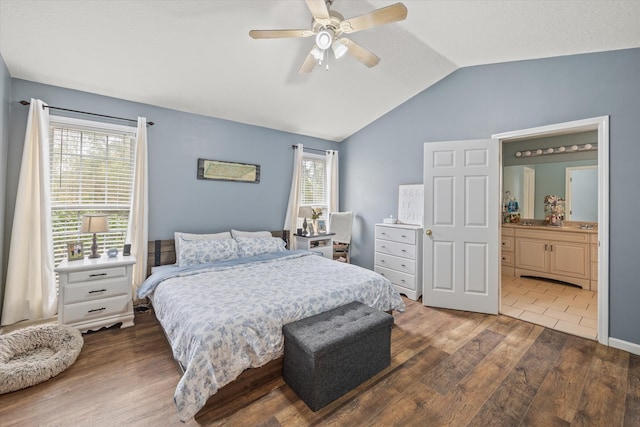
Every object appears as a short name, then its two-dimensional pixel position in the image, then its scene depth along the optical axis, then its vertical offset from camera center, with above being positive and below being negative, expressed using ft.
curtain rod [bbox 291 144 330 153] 15.02 +3.94
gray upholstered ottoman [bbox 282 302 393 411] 5.68 -3.14
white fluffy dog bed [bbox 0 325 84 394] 6.08 -3.67
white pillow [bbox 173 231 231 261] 10.88 -0.96
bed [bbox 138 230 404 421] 5.50 -2.26
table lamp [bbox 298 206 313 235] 14.71 +0.18
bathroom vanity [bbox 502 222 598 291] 13.19 -1.83
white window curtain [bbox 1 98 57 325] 8.50 -0.86
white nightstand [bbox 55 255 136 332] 8.20 -2.58
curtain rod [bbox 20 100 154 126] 8.66 +3.62
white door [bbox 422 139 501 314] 10.53 -0.32
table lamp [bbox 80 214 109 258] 8.79 -0.38
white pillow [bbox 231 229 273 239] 12.59 -0.91
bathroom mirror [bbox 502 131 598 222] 14.17 +2.43
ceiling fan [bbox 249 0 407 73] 6.04 +4.70
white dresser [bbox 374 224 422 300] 12.21 -1.93
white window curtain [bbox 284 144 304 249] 14.69 +0.84
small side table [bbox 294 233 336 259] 14.30 -1.52
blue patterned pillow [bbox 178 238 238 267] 10.32 -1.48
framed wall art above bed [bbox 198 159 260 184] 12.21 +2.10
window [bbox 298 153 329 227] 15.93 +1.97
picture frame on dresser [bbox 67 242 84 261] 9.00 -1.31
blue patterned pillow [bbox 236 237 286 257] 11.72 -1.39
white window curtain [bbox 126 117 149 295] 10.34 +0.05
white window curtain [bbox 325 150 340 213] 16.70 +2.43
